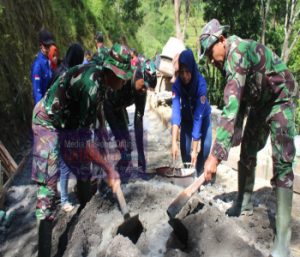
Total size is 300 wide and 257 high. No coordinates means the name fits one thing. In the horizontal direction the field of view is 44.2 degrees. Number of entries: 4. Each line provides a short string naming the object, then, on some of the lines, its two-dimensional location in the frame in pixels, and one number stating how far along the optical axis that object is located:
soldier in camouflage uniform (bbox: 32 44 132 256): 2.71
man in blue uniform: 4.82
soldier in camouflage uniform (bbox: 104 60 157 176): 4.16
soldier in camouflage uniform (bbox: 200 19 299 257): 2.72
